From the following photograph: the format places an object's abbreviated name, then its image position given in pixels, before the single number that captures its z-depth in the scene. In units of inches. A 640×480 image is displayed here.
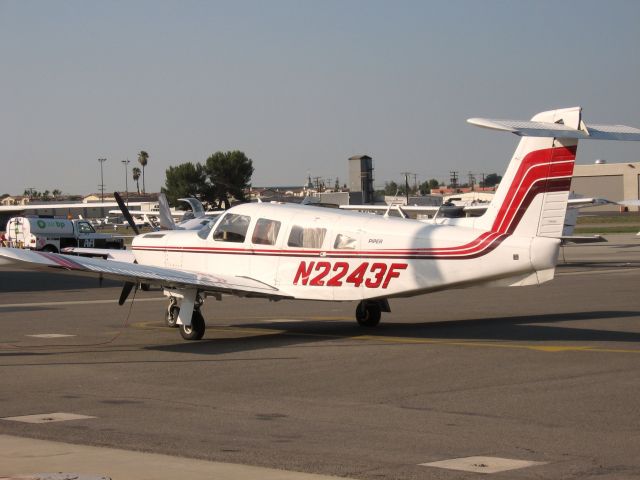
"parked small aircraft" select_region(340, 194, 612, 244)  1642.2
